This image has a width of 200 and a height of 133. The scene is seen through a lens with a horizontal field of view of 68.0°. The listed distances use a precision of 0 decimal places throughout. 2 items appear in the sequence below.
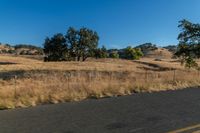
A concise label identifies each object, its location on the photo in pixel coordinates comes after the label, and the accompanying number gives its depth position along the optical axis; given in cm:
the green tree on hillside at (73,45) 3074
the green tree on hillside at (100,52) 3159
